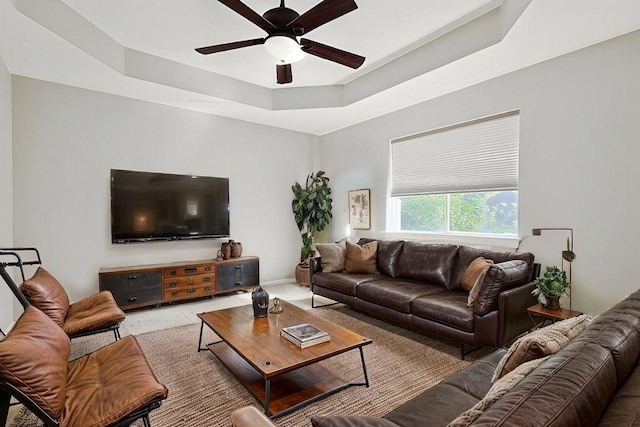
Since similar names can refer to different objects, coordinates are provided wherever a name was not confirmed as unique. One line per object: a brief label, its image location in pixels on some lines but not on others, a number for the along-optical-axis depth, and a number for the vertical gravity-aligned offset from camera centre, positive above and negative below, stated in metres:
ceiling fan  2.35 +1.35
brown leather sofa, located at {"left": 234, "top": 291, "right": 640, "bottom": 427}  0.79 -0.49
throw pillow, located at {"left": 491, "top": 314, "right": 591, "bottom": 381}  1.29 -0.55
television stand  4.22 -1.03
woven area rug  2.16 -1.34
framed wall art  5.47 -0.08
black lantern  2.88 -0.84
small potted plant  2.90 -0.73
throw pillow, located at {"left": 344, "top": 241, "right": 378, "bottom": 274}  4.47 -0.72
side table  2.80 -0.93
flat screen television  4.45 -0.02
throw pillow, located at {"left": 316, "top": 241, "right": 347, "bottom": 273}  4.55 -0.72
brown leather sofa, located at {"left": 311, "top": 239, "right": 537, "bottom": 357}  2.79 -0.91
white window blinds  3.75 +0.58
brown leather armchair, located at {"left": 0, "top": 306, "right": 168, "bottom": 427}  1.42 -0.88
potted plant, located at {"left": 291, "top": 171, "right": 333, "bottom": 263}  6.05 -0.06
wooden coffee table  2.12 -0.98
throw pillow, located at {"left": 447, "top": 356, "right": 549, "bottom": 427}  0.92 -0.58
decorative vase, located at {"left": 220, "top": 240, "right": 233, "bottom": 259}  5.20 -0.69
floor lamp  3.17 -0.34
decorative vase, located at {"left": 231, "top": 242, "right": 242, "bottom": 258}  5.28 -0.71
